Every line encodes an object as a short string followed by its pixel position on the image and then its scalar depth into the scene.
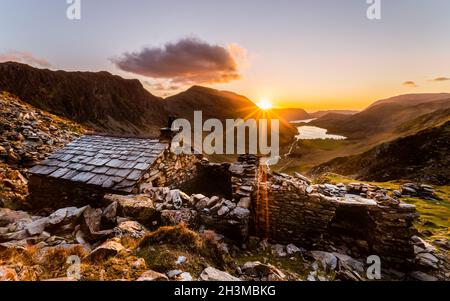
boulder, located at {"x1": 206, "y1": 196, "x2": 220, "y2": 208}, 6.60
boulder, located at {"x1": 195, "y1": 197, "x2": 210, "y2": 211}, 6.52
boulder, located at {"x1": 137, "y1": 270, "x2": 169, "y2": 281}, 3.17
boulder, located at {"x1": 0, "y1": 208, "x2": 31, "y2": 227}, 6.73
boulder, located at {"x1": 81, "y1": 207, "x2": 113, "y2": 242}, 5.25
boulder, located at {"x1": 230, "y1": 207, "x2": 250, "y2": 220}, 6.18
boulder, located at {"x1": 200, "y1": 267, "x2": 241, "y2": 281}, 3.52
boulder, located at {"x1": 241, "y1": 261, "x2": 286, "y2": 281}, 4.09
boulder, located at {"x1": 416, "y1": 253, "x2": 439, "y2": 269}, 5.97
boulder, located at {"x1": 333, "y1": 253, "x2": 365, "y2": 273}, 5.76
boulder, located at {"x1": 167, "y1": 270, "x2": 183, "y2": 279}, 3.43
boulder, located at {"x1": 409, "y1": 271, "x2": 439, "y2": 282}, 5.70
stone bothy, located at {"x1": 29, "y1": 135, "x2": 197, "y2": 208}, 7.49
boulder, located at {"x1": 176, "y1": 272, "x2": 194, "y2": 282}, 3.33
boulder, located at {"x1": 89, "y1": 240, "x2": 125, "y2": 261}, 3.75
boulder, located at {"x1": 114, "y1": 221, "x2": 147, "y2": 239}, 5.02
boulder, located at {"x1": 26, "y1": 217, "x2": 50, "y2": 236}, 5.46
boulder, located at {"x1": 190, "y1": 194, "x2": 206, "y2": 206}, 6.76
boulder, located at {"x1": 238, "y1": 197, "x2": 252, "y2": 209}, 6.67
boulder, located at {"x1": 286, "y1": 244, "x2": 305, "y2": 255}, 6.31
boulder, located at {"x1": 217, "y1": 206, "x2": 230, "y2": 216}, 6.27
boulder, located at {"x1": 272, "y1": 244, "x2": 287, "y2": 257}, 6.21
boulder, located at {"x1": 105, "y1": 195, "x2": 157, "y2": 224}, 5.92
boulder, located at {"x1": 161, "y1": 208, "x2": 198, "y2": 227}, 5.83
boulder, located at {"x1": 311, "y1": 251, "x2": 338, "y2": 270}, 5.74
